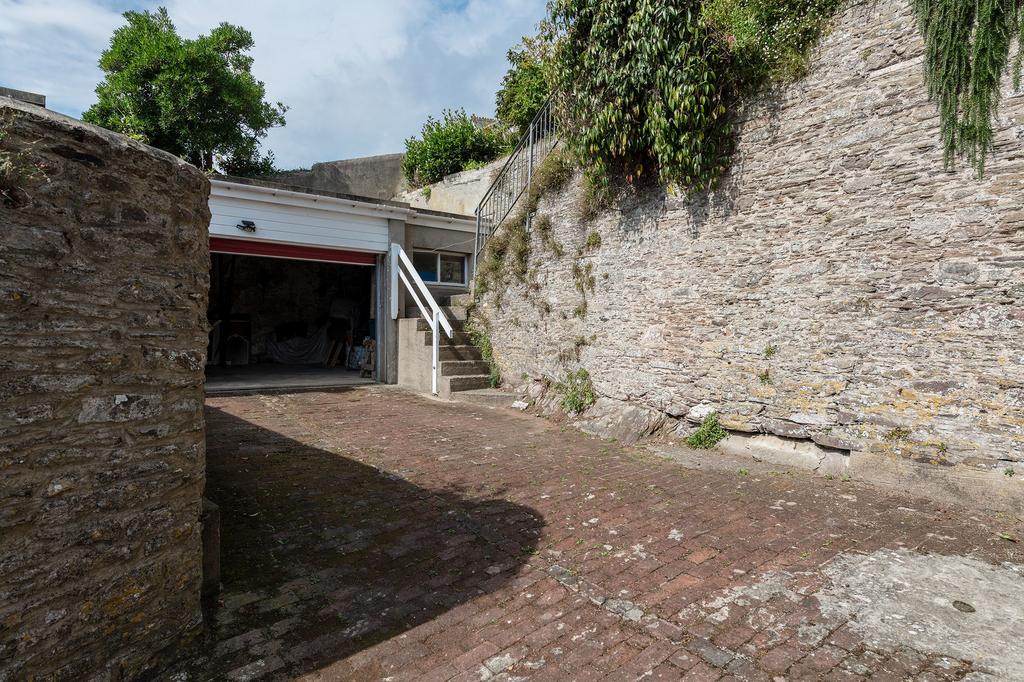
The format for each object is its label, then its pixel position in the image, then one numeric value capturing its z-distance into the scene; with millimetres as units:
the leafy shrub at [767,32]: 5887
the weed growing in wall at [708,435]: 6570
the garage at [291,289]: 10734
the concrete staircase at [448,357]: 10539
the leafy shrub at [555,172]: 9078
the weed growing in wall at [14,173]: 2037
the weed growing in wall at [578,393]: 8398
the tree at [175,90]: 18203
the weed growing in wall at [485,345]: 10695
